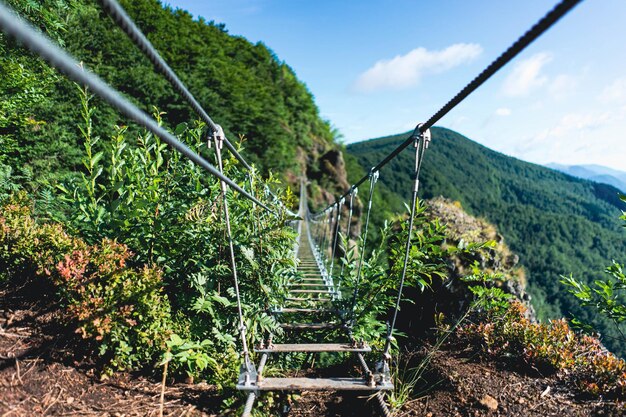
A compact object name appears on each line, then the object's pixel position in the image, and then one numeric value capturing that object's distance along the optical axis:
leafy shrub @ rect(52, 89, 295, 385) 1.74
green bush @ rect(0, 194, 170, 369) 1.49
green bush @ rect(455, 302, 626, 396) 1.73
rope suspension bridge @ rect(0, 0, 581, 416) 0.51
